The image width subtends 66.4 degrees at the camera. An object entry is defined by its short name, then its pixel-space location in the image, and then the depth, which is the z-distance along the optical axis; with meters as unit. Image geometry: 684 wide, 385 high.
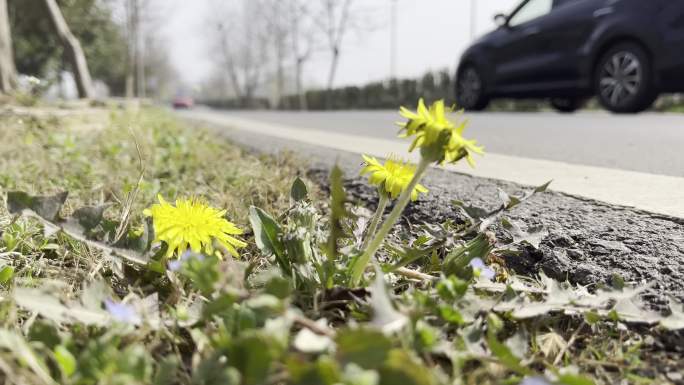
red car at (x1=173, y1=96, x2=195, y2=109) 51.91
